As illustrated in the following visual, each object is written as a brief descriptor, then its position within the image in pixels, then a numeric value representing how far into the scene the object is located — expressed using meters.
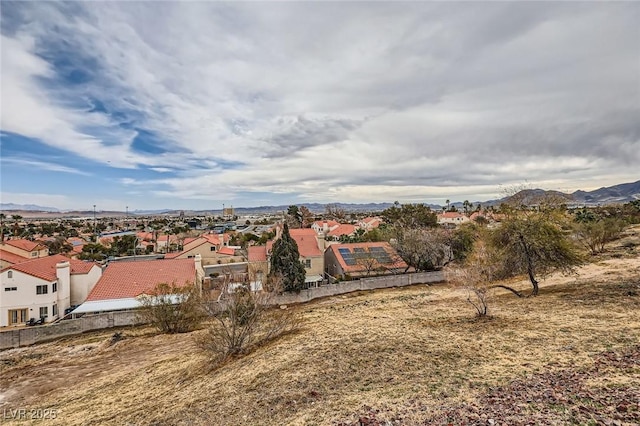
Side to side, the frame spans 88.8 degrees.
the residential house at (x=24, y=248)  40.38
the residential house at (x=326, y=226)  77.31
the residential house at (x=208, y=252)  42.12
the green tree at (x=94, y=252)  49.91
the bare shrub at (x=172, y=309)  20.73
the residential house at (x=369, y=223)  82.78
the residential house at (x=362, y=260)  34.88
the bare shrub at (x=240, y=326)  14.32
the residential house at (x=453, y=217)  96.94
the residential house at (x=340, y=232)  65.28
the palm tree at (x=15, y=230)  86.18
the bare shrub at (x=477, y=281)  15.55
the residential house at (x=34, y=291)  25.36
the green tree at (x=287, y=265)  28.31
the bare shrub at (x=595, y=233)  34.16
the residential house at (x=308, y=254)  35.00
